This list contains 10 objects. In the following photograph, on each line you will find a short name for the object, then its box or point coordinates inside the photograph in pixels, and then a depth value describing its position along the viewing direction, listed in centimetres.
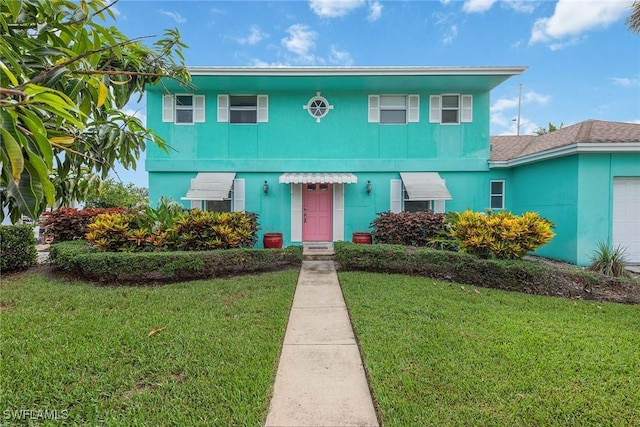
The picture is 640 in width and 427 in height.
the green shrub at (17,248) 920
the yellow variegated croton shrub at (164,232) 916
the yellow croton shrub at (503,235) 854
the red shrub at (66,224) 1130
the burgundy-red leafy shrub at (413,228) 1153
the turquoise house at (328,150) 1377
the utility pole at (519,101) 3409
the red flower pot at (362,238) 1274
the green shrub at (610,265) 888
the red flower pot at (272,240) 1242
